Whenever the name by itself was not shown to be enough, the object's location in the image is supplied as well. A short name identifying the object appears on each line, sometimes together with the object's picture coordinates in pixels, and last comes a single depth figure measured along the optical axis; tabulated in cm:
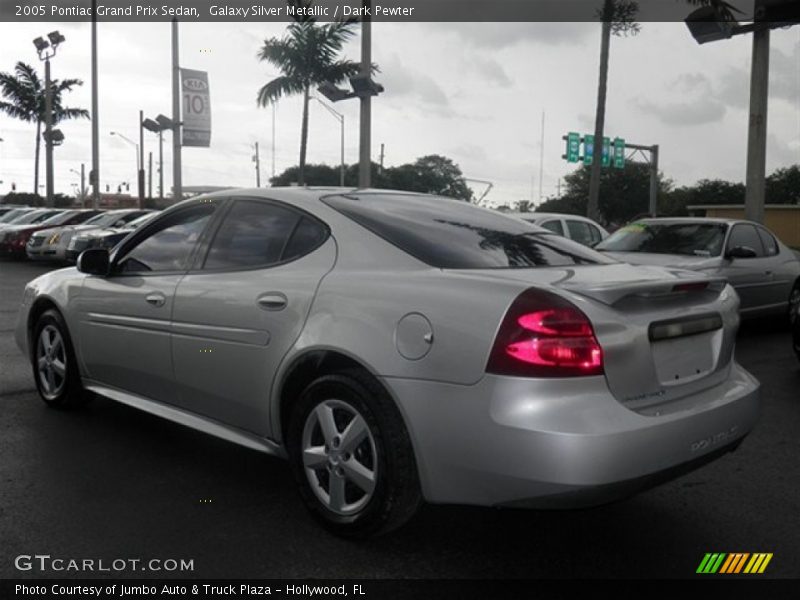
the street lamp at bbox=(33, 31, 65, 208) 3569
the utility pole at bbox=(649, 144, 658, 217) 3269
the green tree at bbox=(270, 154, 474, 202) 6612
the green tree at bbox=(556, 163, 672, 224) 6944
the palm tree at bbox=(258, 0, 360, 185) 2236
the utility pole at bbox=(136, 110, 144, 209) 3544
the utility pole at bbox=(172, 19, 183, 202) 2653
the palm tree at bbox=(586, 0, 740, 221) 1956
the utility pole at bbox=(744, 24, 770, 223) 1444
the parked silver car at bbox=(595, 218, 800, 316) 842
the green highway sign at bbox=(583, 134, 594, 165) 3497
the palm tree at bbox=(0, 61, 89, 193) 4241
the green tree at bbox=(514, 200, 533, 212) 8746
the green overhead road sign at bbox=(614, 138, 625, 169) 3866
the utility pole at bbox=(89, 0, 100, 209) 3180
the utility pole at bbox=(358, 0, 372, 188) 1702
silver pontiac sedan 269
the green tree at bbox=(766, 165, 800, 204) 6519
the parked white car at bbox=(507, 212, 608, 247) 1221
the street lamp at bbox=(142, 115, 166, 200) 2911
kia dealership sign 2664
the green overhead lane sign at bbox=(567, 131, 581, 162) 3528
